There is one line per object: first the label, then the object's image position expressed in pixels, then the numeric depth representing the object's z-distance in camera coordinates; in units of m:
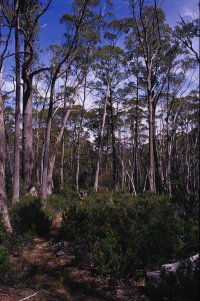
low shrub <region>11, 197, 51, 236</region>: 5.95
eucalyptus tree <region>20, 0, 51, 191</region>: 9.78
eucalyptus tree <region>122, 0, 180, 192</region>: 12.78
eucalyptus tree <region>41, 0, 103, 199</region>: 10.09
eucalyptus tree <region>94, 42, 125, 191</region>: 17.81
